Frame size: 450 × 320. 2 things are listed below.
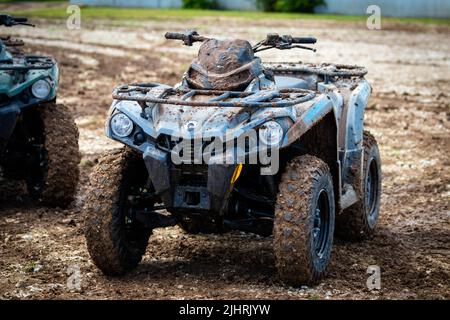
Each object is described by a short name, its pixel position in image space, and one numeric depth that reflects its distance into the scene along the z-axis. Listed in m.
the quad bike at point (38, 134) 15.94
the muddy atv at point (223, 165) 11.36
